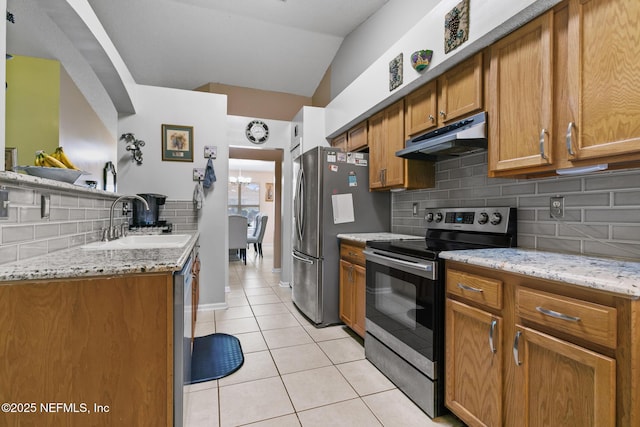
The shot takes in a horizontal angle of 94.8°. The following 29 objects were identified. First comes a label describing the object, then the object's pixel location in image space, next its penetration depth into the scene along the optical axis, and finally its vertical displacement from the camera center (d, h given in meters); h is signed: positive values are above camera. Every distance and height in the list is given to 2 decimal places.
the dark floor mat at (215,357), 1.98 -1.08
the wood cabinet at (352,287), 2.45 -0.64
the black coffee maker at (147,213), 2.87 +0.00
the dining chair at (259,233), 6.89 -0.45
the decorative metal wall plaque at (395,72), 2.33 +1.15
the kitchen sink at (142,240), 1.79 -0.20
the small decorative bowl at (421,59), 2.00 +1.08
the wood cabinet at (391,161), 2.48 +0.49
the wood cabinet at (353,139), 3.09 +0.87
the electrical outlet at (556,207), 1.58 +0.05
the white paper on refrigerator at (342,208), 2.81 +0.06
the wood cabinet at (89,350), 0.91 -0.45
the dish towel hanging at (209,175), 3.30 +0.43
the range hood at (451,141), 1.70 +0.47
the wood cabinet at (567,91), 1.13 +0.56
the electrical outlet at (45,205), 1.25 +0.03
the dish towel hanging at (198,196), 3.29 +0.20
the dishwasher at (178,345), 1.06 -0.49
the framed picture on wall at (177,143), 3.28 +0.79
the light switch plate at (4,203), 1.01 +0.03
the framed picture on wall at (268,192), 10.05 +0.75
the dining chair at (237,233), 6.11 -0.40
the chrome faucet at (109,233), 1.96 -0.14
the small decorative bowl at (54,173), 1.41 +0.20
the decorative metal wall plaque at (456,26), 1.71 +1.14
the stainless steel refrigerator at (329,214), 2.79 +0.00
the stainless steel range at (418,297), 1.57 -0.51
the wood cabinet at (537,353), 0.90 -0.51
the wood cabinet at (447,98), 1.78 +0.80
